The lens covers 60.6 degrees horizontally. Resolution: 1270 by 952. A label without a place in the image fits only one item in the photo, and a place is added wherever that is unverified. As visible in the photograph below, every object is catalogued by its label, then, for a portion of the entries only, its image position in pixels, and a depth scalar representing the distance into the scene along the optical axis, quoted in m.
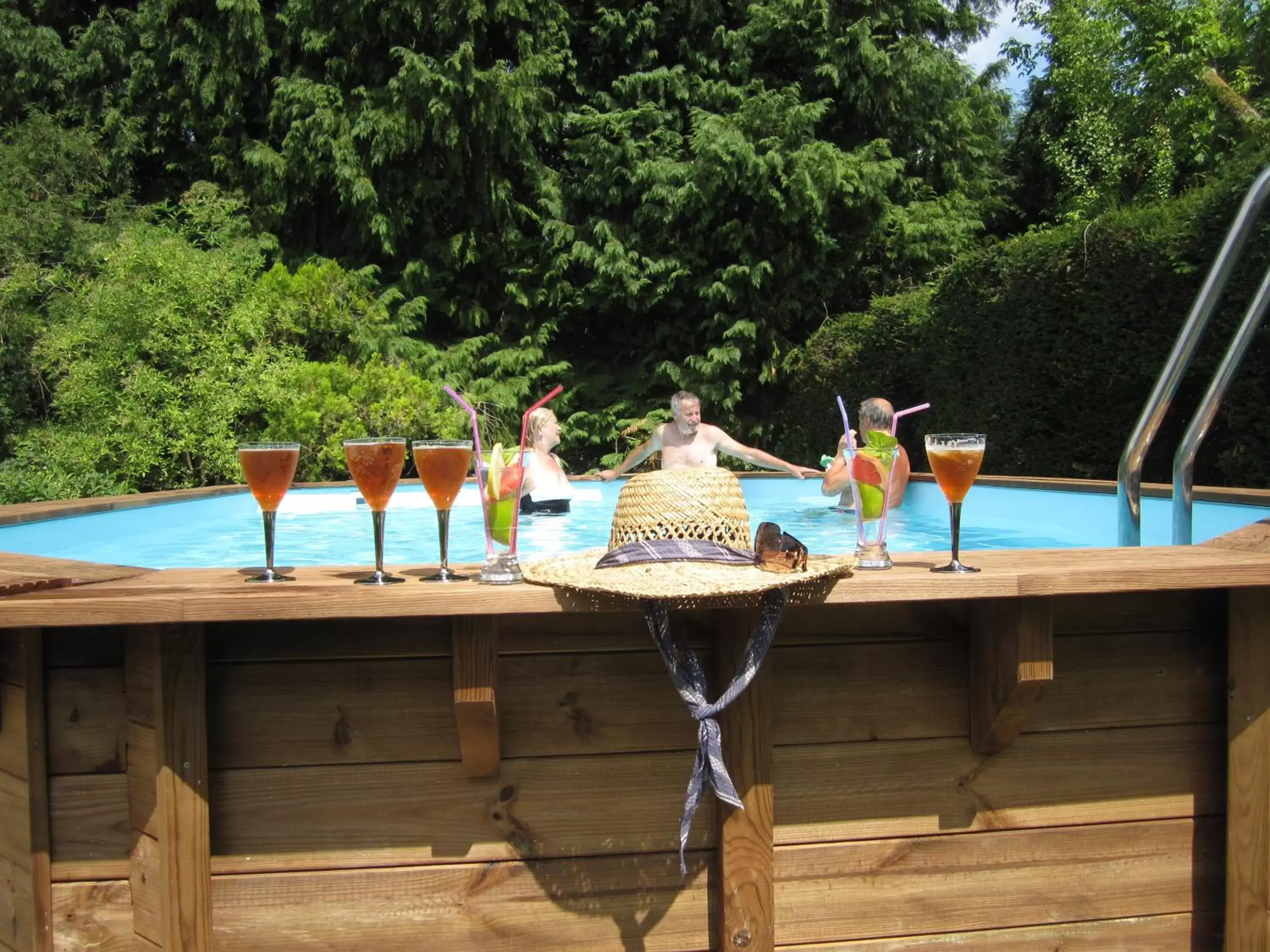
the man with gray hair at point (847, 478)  4.43
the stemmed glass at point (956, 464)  1.60
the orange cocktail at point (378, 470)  1.57
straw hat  1.43
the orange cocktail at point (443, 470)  1.58
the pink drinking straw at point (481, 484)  1.56
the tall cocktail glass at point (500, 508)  1.56
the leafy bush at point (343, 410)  9.26
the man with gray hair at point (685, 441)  7.07
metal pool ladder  2.17
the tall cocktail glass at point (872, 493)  1.69
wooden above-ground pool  1.64
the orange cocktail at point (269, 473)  1.57
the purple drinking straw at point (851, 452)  1.67
